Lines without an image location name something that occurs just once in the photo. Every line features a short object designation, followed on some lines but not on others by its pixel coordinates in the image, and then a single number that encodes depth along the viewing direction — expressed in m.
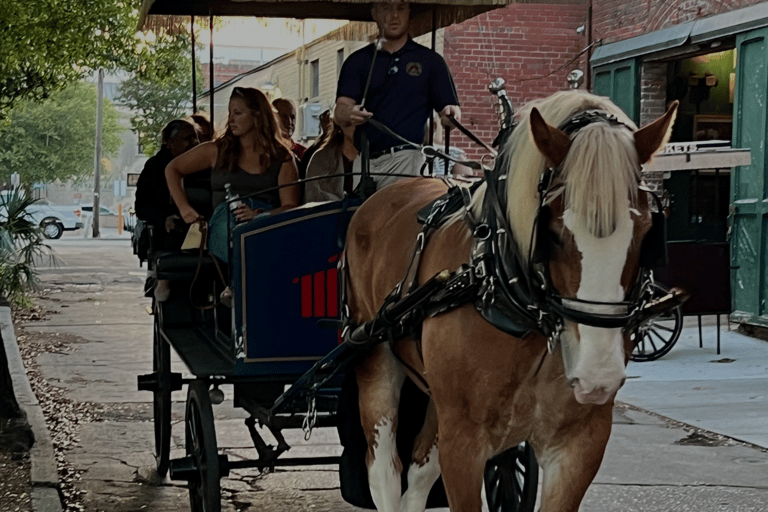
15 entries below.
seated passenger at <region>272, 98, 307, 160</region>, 8.37
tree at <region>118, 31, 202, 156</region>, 50.19
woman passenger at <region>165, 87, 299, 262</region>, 6.45
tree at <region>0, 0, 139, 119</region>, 11.32
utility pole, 54.41
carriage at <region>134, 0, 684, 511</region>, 3.57
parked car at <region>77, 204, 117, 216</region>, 61.46
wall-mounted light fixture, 4.37
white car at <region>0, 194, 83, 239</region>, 49.12
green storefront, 13.35
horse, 3.47
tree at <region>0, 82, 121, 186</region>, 57.47
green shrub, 17.48
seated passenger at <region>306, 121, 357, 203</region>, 6.37
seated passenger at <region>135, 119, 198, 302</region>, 7.18
